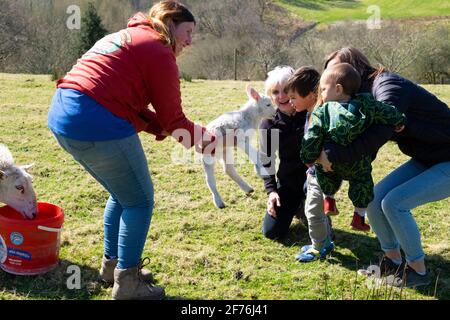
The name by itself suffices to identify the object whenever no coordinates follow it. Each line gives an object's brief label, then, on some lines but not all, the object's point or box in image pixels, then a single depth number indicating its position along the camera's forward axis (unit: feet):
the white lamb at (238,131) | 14.15
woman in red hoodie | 9.15
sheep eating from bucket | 11.99
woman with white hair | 13.70
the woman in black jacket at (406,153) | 10.25
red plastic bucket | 11.50
